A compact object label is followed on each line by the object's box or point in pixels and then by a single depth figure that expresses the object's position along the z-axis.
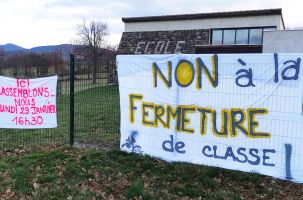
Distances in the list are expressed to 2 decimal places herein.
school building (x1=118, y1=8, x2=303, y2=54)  32.03
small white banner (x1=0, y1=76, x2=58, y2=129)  7.65
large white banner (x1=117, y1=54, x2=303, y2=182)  5.20
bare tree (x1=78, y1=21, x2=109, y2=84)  61.94
